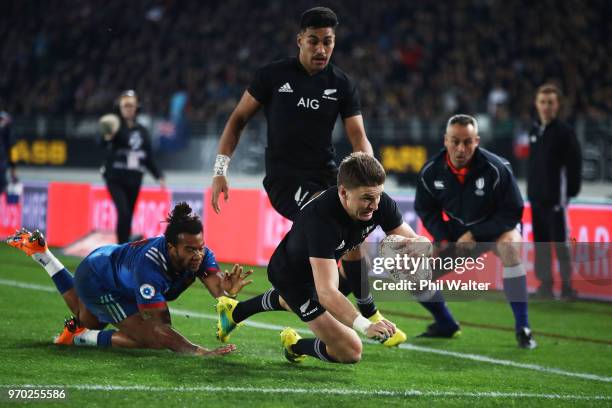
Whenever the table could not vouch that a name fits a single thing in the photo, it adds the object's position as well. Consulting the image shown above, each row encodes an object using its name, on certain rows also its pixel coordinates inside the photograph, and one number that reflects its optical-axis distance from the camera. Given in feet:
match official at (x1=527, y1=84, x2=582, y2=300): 72.02
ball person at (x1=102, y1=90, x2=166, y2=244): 83.51
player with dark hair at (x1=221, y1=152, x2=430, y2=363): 37.22
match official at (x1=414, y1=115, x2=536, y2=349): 54.60
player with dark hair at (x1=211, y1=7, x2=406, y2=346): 48.67
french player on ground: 44.88
